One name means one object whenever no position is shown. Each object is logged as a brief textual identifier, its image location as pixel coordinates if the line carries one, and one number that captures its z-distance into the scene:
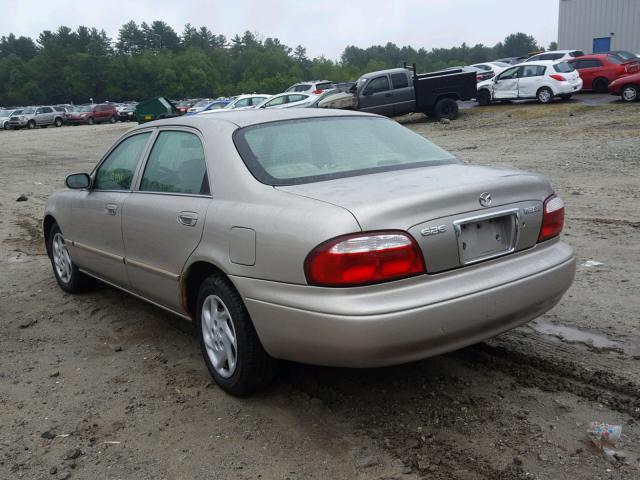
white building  40.22
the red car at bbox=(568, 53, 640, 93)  24.39
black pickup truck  23.11
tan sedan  3.07
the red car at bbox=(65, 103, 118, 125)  51.16
